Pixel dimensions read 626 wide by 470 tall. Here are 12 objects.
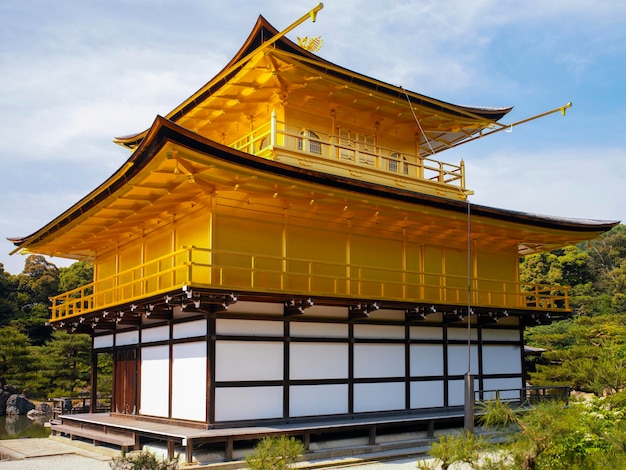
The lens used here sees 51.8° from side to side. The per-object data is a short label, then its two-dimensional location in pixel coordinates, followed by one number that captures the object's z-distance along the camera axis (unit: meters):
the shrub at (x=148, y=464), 9.75
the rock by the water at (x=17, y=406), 36.47
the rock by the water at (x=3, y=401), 36.78
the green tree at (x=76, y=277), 55.38
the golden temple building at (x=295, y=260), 14.55
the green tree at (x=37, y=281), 55.44
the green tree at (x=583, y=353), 11.51
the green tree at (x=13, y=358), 37.53
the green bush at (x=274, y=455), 8.86
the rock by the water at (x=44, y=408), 35.41
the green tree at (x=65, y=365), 37.78
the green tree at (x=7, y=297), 50.81
